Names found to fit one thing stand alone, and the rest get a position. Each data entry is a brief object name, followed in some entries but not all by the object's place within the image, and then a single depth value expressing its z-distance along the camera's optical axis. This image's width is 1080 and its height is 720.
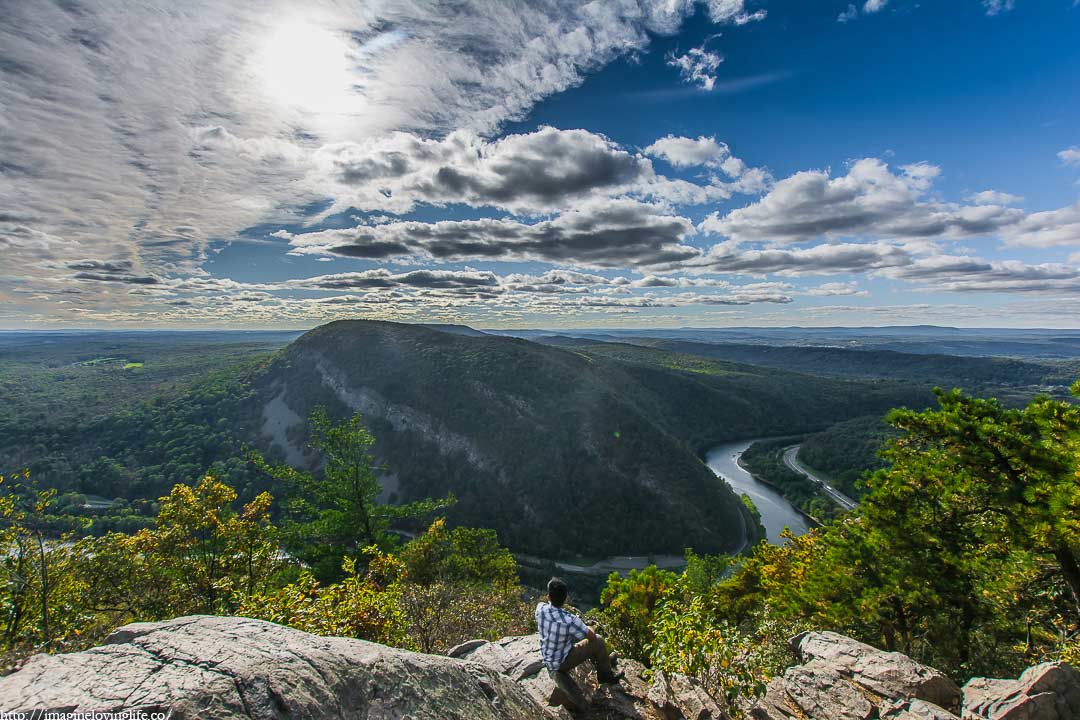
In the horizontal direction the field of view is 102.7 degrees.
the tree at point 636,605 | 19.73
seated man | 9.13
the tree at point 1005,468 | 12.35
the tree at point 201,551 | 17.09
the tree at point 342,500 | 29.91
